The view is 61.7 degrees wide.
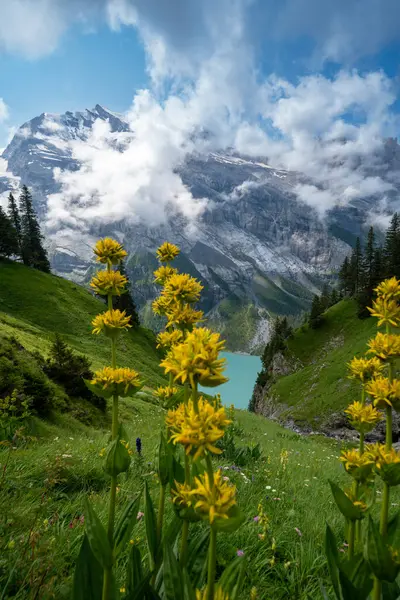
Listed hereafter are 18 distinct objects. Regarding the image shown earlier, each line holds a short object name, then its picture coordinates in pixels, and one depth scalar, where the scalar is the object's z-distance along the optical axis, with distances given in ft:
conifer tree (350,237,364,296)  228.63
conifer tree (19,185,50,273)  188.14
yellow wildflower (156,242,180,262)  10.53
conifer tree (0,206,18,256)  170.19
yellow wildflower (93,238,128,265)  9.39
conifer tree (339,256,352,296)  243.09
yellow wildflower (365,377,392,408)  7.80
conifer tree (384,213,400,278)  169.27
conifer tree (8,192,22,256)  191.82
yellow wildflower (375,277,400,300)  8.43
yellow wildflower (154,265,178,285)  9.39
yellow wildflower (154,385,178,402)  8.65
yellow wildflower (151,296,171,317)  7.77
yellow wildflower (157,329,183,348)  8.14
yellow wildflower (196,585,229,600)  5.43
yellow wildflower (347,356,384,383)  9.45
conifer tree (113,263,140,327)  154.47
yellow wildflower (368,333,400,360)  8.05
